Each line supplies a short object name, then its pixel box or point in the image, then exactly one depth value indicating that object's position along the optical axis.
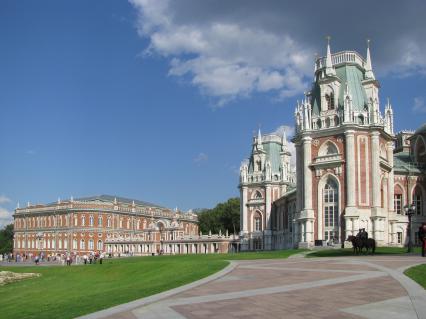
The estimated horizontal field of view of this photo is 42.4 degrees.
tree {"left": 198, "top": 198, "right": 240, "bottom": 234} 125.69
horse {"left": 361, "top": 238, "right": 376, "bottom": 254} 36.41
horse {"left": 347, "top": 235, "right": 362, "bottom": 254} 36.56
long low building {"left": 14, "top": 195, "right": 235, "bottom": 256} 105.62
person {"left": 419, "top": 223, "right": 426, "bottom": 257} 29.19
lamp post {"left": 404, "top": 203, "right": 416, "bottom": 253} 41.29
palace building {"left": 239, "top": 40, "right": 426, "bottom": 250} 58.19
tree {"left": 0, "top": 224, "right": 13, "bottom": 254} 156.41
